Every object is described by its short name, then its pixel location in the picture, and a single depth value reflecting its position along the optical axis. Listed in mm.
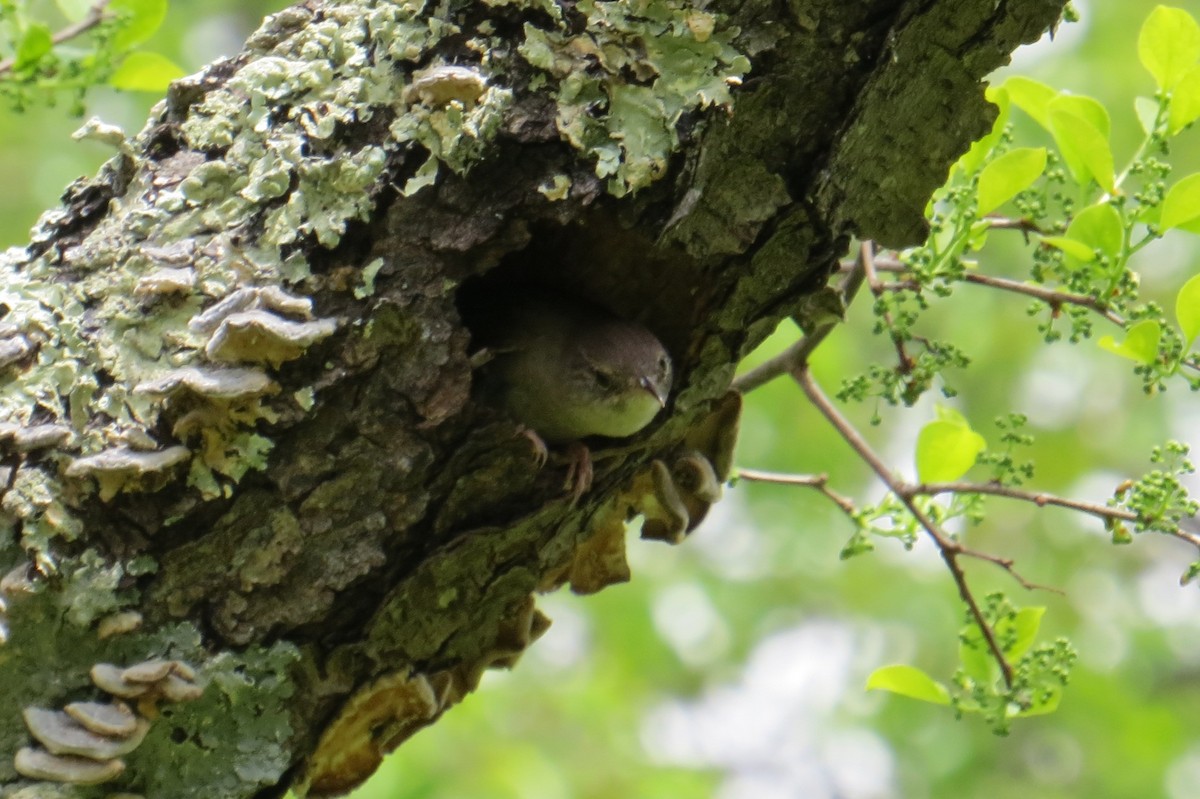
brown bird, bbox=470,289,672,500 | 5219
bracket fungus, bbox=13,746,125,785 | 3846
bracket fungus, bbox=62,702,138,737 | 3916
